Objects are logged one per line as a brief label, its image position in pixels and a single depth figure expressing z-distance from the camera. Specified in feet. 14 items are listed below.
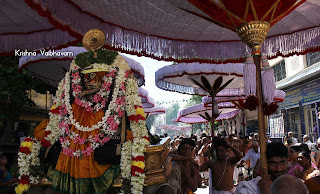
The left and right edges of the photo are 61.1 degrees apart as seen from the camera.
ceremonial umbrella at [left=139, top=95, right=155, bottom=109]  44.52
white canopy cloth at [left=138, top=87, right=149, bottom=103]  35.85
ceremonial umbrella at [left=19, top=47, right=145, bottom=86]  19.66
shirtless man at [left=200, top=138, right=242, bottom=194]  16.48
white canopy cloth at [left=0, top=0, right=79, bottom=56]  14.79
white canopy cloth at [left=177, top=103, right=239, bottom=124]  63.38
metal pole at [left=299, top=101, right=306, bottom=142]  54.13
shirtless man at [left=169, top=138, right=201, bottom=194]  13.78
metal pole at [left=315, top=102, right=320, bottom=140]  47.27
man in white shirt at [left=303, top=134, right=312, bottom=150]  32.48
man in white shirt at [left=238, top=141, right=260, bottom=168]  24.82
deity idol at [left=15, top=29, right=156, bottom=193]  10.23
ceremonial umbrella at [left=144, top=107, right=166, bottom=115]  60.90
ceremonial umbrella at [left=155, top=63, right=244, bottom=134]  25.08
